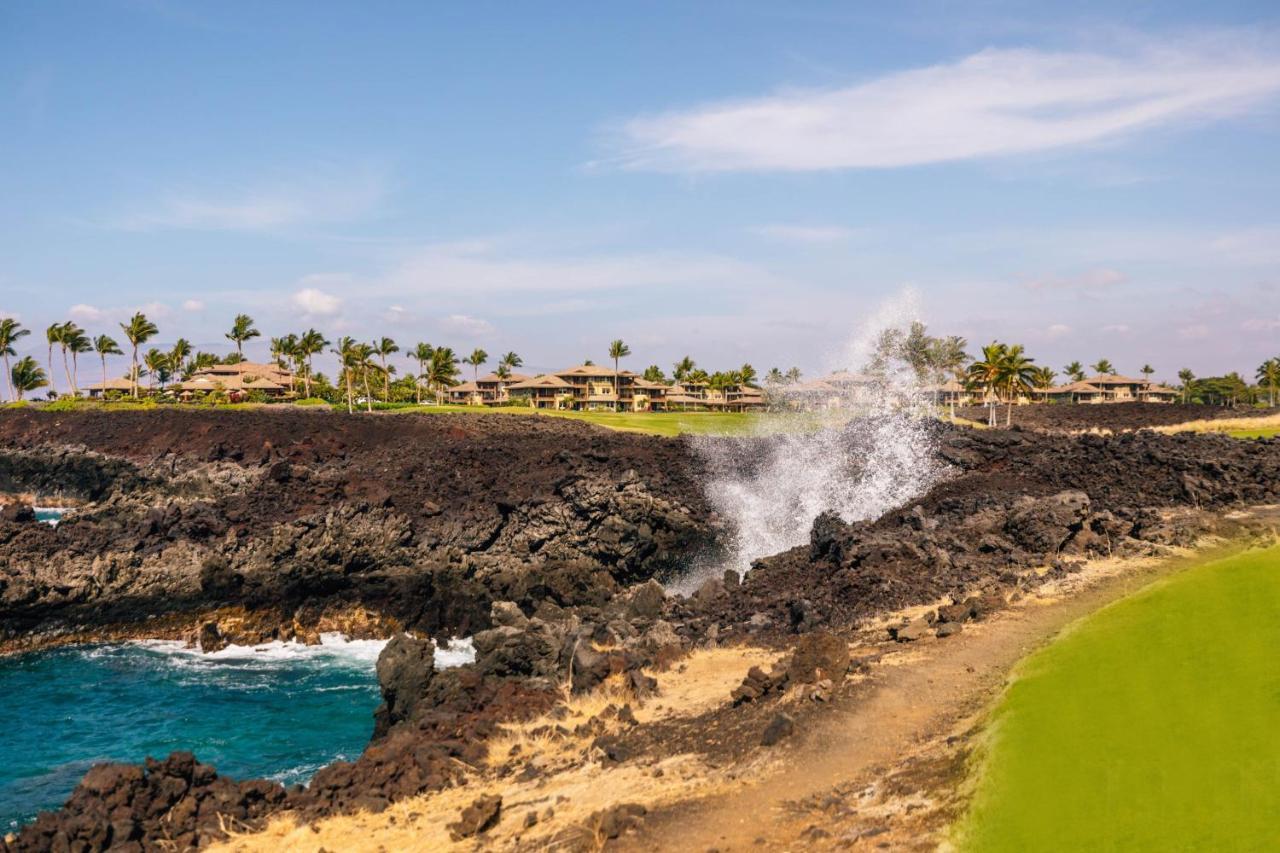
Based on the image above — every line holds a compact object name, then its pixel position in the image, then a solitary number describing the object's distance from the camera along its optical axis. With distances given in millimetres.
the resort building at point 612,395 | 164625
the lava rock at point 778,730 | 15133
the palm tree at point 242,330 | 168125
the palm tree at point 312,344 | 143875
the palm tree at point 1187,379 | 194988
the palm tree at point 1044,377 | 155875
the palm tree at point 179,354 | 158750
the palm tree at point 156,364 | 147000
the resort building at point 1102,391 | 179125
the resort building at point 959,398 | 157500
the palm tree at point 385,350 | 135062
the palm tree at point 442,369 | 137875
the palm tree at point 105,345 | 150375
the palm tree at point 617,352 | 171625
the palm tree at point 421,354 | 160125
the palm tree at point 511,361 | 180875
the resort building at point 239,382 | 135000
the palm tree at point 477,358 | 176250
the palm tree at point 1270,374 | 161912
